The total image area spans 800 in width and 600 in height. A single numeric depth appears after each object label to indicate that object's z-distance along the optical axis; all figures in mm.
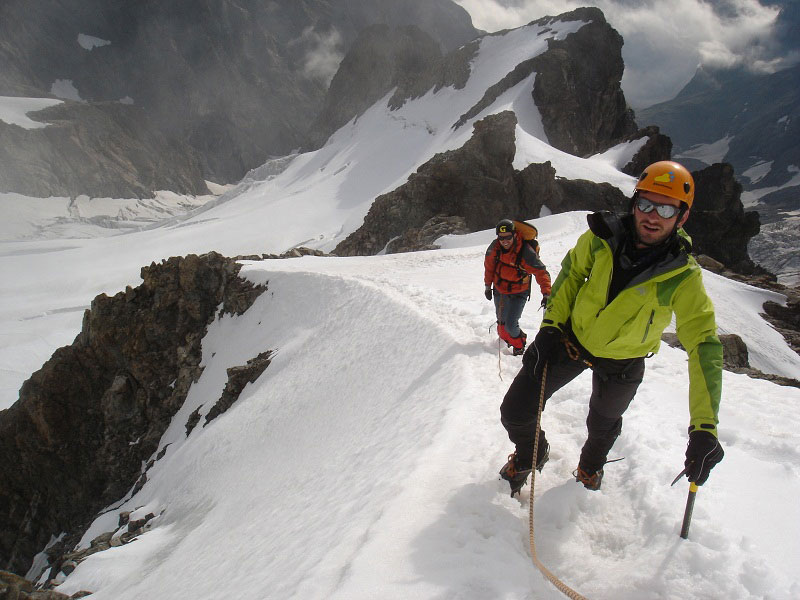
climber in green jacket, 2775
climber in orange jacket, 6930
